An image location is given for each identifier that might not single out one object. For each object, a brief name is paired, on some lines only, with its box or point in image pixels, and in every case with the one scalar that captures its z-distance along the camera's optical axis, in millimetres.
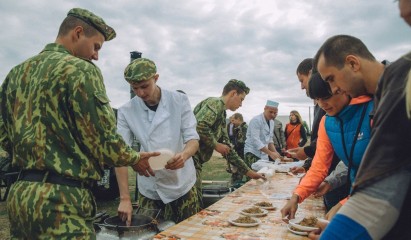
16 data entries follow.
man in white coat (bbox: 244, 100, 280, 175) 6193
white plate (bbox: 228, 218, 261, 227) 2002
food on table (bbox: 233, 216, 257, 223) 2068
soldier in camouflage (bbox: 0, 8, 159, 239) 1449
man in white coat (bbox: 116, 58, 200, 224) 2678
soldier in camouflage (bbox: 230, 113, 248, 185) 8211
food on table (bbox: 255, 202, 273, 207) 2627
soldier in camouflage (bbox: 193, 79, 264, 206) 3512
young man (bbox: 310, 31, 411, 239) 717
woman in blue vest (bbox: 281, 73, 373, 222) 1703
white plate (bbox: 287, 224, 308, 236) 1848
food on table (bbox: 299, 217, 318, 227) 1921
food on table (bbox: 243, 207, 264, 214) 2340
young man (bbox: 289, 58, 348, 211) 2363
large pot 1826
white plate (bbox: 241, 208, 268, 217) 2256
